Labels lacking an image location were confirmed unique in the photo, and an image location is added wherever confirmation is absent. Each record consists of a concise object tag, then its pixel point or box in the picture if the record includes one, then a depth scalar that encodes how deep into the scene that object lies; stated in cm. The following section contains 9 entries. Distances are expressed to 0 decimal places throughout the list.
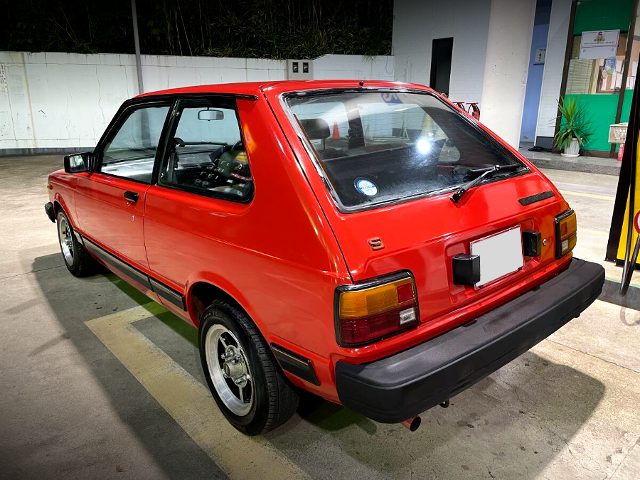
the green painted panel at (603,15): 920
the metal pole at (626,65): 905
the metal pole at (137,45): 1091
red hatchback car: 166
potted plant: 1002
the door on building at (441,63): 1197
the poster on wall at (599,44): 945
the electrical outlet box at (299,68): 1297
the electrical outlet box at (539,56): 1216
